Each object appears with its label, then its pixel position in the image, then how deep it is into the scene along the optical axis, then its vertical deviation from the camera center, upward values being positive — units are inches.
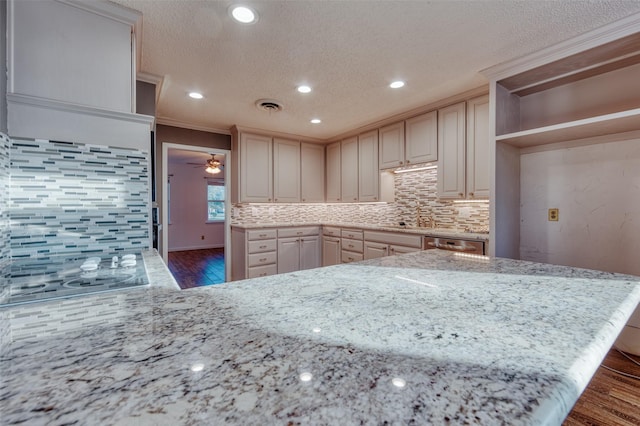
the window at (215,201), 327.9 +12.6
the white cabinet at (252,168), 155.8 +24.9
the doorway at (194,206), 301.2 +6.4
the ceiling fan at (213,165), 251.0 +42.1
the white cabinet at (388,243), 120.0 -14.6
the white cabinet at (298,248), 159.5 -22.0
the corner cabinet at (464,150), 105.9 +24.7
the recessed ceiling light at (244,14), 63.8 +46.3
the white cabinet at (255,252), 149.2 -22.4
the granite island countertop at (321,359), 13.9 -9.7
